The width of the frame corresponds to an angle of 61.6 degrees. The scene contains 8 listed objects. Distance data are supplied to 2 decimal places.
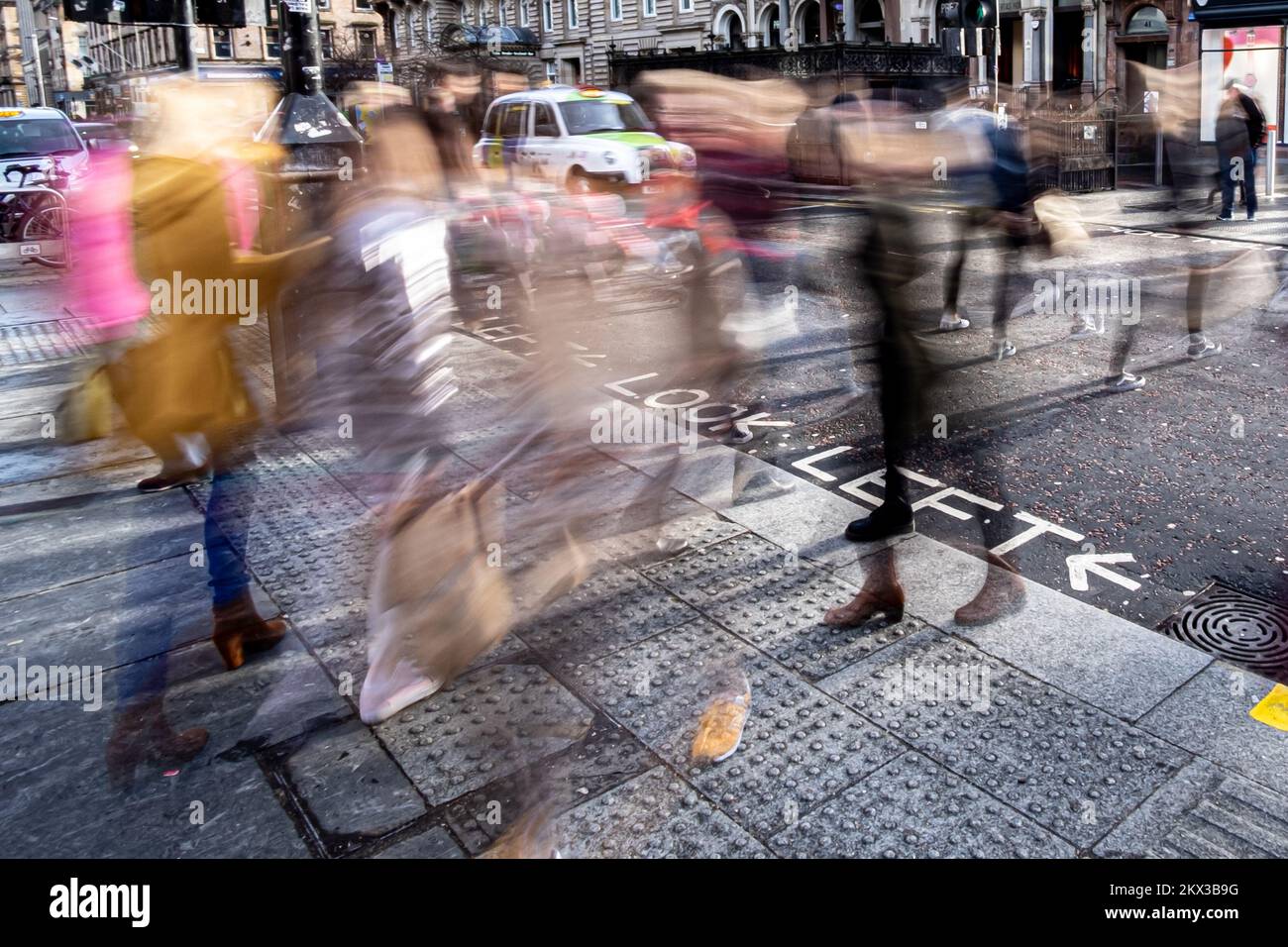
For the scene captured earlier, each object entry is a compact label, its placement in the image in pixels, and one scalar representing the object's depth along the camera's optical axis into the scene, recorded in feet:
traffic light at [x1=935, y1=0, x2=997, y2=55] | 64.64
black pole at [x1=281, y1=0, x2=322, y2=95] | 22.98
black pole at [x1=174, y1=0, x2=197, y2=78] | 27.76
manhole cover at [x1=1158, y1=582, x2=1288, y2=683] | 13.55
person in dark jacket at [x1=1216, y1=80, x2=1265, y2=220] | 43.21
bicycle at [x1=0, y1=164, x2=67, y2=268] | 53.78
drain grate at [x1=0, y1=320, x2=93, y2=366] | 32.81
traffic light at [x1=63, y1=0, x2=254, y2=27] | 26.14
